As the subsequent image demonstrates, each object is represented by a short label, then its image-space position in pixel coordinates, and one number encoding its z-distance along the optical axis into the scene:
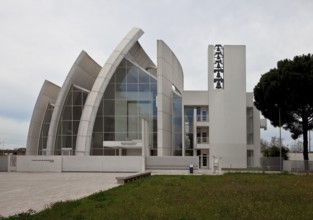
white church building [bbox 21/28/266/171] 37.18
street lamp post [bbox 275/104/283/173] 32.74
